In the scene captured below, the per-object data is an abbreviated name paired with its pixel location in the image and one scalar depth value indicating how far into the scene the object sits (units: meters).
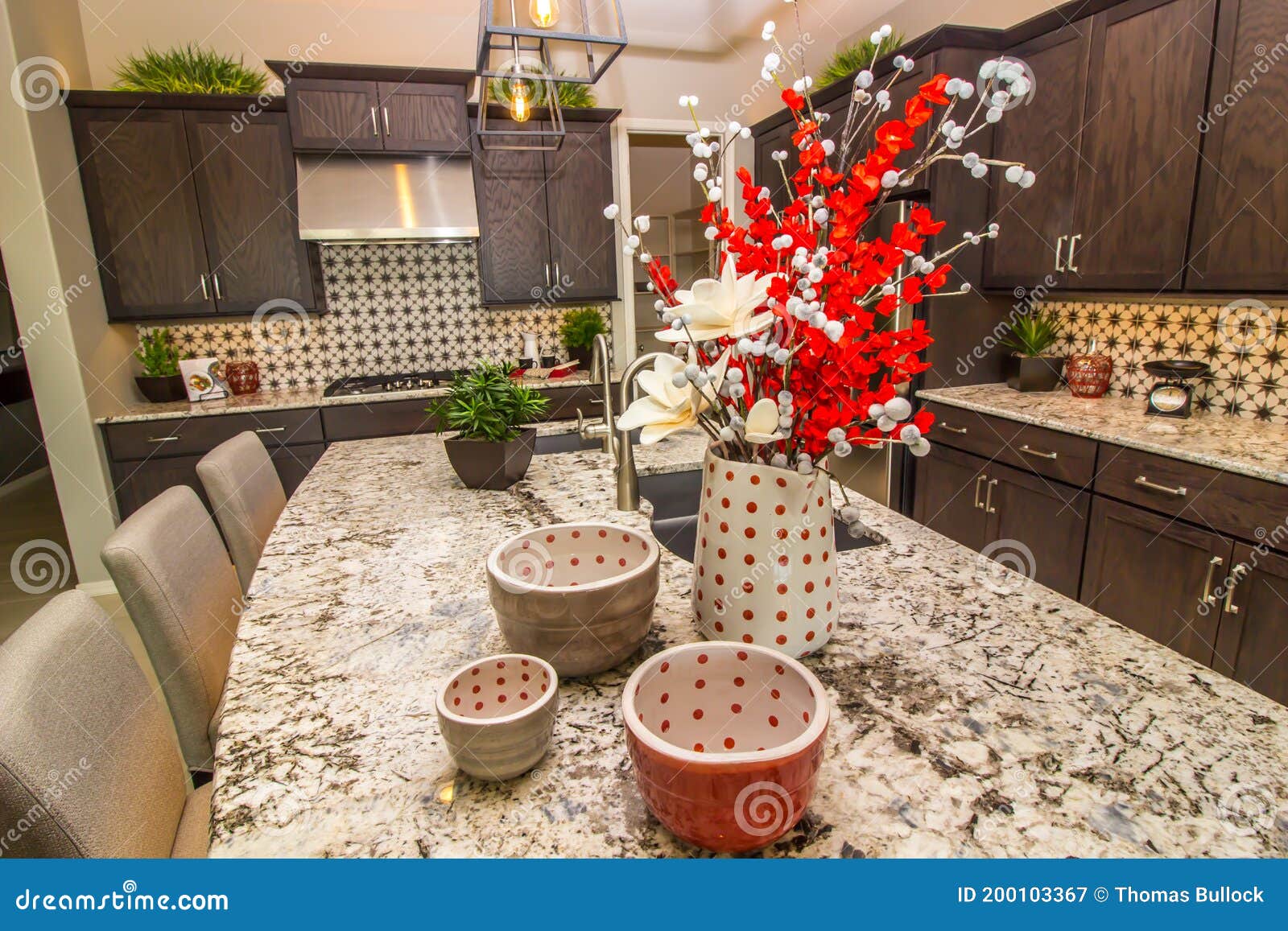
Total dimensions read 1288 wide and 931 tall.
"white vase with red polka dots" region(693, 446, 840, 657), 0.85
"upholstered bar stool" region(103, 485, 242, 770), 1.22
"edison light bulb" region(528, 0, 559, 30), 1.82
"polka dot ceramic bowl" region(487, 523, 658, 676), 0.82
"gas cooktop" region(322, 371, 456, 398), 3.65
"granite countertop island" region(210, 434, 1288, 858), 0.63
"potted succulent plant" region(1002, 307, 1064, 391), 2.90
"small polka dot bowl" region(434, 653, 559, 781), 0.67
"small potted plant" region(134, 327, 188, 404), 3.46
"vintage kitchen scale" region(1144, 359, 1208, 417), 2.37
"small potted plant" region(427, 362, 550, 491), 1.71
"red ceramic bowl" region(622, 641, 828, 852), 0.56
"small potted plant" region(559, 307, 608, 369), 4.04
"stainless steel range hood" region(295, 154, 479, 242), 3.42
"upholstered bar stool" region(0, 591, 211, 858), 0.72
